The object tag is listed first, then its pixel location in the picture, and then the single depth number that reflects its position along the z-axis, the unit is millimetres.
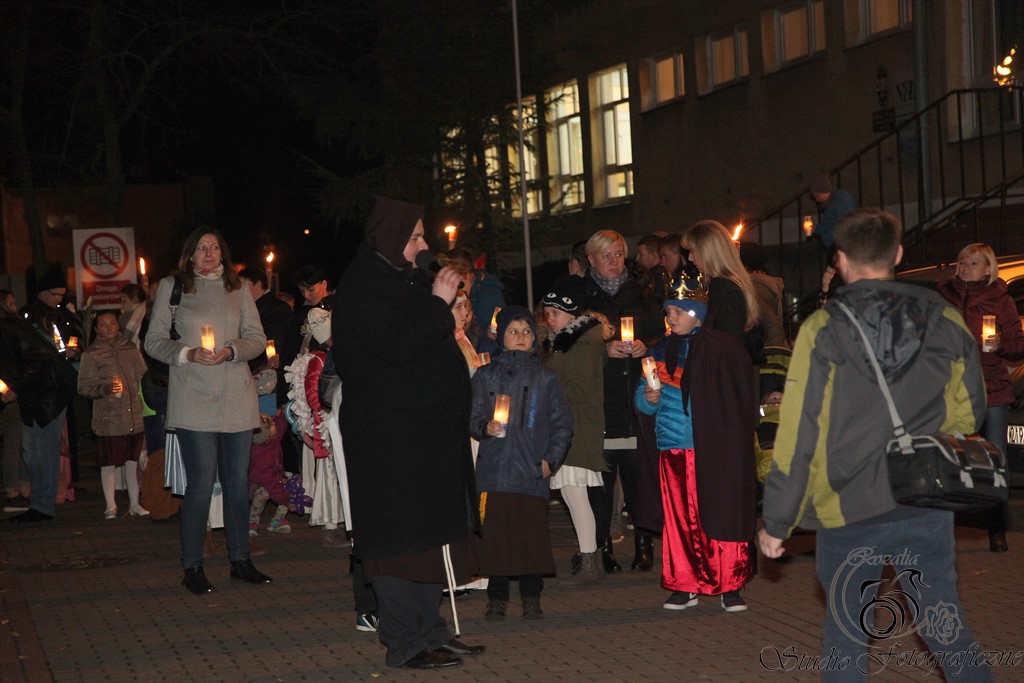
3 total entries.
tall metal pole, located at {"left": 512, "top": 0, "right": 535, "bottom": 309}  12609
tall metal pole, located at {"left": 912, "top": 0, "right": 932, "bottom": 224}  17469
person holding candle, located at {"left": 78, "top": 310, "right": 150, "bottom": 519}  12422
